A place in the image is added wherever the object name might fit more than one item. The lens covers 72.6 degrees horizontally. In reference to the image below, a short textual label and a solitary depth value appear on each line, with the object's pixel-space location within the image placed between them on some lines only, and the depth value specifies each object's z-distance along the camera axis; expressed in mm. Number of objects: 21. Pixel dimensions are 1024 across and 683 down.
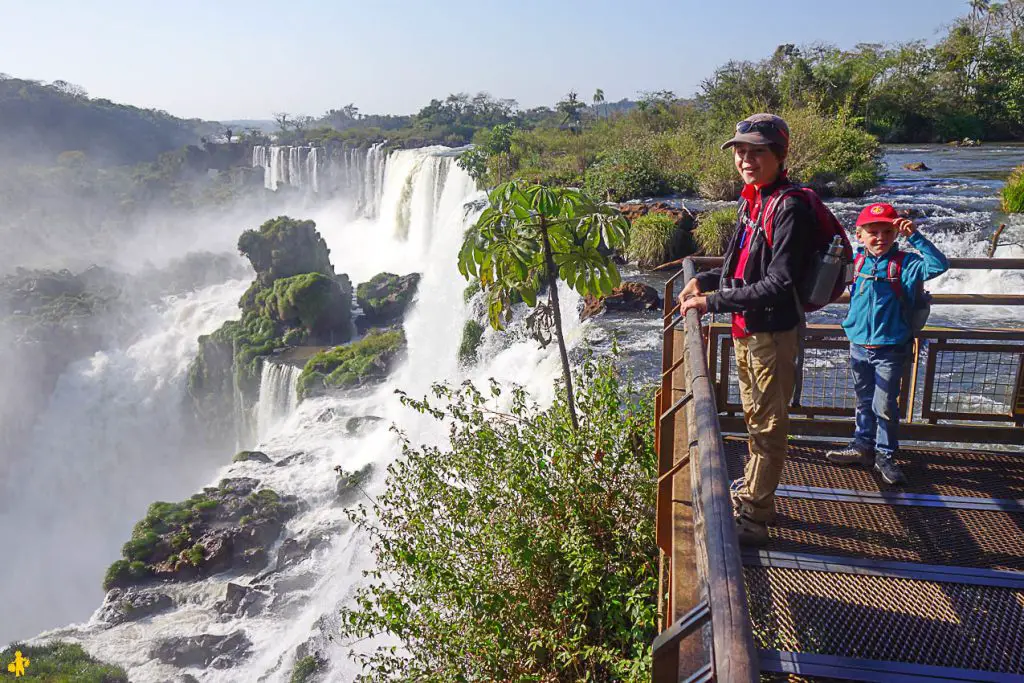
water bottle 2473
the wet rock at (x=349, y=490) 12141
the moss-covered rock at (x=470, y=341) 12422
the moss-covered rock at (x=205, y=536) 11984
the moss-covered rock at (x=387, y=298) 23656
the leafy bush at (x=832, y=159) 16312
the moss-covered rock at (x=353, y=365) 18469
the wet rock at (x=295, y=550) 11467
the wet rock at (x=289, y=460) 14691
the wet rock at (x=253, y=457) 14977
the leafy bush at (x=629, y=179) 17312
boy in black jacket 2512
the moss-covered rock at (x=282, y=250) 26555
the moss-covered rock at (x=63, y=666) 9602
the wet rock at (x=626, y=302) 10867
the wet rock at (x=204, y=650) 9766
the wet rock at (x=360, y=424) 15188
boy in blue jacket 3381
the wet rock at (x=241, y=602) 10664
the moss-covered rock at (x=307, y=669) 8462
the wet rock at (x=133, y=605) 11289
